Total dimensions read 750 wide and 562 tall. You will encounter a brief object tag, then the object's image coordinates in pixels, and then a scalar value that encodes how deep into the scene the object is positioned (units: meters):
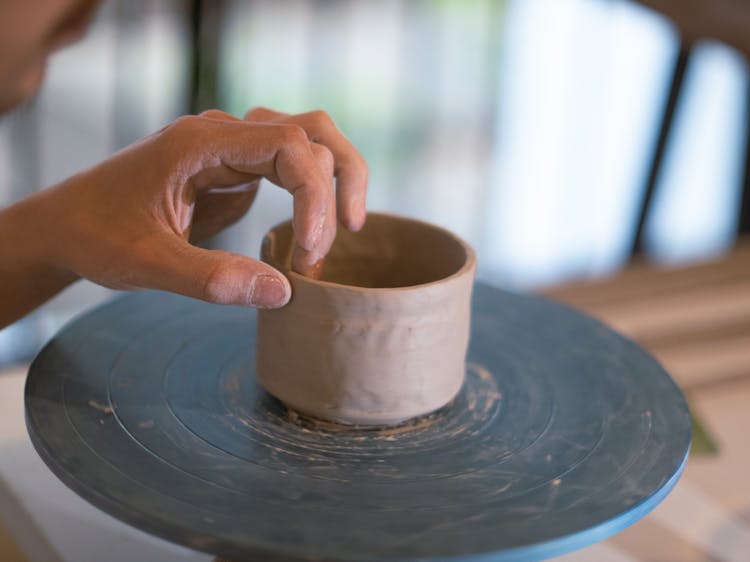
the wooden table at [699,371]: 1.28
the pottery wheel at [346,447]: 0.81
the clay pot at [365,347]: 0.93
